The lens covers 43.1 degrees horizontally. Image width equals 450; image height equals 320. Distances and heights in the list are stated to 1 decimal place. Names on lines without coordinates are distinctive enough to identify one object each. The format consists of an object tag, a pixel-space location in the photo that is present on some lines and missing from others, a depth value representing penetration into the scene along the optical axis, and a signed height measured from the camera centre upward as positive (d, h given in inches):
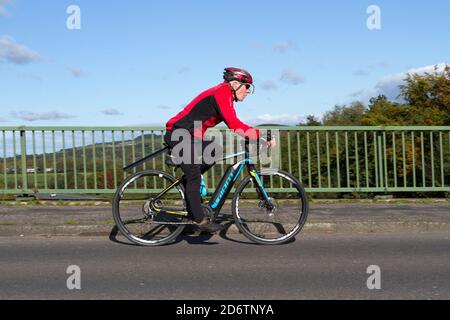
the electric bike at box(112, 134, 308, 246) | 252.5 -20.2
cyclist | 239.3 +16.9
